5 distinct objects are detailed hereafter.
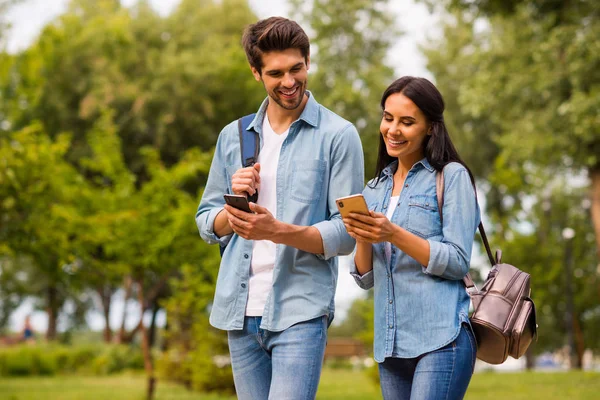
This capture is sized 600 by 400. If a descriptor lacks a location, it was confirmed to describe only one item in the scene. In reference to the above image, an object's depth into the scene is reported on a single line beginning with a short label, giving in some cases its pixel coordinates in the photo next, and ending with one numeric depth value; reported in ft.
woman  9.78
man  9.98
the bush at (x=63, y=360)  80.84
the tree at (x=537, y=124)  50.80
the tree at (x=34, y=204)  33.96
